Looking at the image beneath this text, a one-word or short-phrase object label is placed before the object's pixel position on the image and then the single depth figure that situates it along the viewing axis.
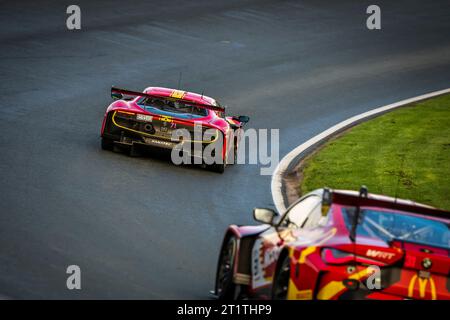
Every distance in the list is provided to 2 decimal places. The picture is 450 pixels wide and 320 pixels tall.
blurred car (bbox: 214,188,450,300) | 16.94
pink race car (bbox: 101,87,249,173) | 35.06
